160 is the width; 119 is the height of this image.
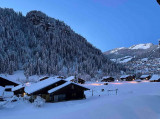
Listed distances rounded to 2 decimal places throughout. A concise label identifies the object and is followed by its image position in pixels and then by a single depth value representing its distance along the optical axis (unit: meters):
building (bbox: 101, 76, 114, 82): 104.50
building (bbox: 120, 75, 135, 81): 104.00
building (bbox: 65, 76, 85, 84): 82.64
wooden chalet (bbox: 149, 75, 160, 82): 80.21
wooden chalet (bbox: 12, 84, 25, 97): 39.52
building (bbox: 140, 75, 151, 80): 104.24
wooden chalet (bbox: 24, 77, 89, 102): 28.75
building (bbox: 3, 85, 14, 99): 38.25
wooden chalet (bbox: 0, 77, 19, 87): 37.69
